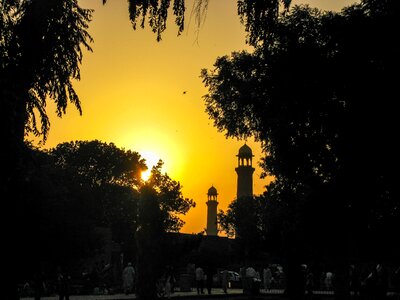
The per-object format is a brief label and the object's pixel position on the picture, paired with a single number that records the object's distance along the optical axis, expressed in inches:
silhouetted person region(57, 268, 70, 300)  1054.6
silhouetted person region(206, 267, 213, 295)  1453.1
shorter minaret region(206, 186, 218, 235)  6112.2
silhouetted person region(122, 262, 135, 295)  1275.8
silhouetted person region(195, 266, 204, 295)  1407.5
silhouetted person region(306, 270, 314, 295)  1304.6
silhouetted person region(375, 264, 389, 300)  916.6
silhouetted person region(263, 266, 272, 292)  1731.1
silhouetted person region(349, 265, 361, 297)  1362.7
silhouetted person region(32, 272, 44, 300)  956.3
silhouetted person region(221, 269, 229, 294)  1524.9
